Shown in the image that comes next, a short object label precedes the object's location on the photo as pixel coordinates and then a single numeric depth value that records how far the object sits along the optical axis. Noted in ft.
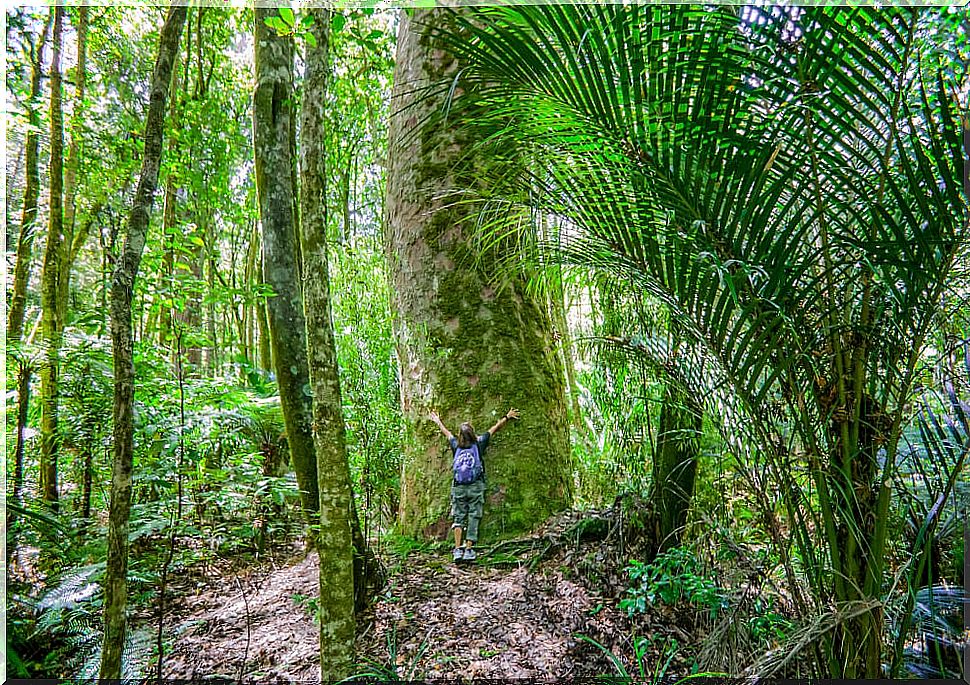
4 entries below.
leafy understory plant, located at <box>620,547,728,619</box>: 8.99
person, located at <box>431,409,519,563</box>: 13.10
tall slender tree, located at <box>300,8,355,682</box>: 7.52
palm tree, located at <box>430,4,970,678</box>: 5.32
